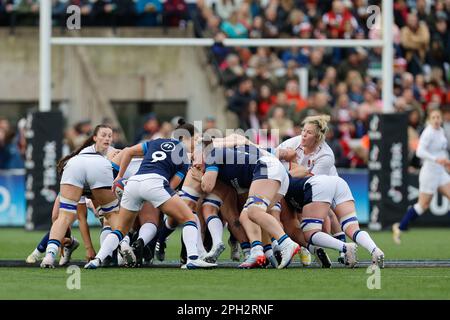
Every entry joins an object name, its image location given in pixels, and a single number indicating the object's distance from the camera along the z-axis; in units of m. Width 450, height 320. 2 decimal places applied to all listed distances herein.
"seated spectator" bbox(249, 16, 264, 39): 25.64
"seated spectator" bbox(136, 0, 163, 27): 25.78
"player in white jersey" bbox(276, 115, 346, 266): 14.16
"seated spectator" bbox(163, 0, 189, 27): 25.95
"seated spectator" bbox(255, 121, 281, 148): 22.30
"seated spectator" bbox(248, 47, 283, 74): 25.50
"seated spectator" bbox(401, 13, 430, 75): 26.83
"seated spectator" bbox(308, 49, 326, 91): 25.67
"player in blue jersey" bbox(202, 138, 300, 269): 13.38
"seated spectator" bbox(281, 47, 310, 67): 25.81
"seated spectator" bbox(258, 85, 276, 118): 24.58
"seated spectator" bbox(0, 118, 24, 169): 24.48
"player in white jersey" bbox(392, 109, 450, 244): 19.84
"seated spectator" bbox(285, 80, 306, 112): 24.17
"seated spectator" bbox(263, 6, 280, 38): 25.53
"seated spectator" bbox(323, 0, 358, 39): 25.97
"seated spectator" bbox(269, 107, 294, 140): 22.86
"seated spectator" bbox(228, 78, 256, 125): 24.61
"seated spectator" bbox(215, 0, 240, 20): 26.69
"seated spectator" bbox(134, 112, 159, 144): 23.86
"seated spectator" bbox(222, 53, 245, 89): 25.28
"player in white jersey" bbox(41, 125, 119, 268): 13.77
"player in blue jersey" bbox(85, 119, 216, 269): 13.34
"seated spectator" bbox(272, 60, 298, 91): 25.00
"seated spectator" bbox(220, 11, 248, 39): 25.52
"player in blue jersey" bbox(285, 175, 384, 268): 13.55
